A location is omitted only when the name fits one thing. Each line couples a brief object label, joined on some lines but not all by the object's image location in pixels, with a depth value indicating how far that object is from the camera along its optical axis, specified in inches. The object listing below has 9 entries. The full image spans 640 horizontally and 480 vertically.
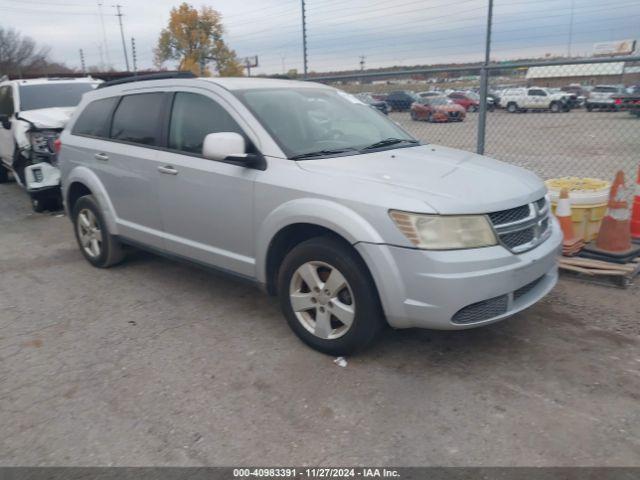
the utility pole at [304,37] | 327.0
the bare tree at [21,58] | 2018.8
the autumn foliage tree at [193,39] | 2047.2
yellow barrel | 196.4
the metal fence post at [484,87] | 230.8
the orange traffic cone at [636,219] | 204.6
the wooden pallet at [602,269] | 176.6
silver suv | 119.3
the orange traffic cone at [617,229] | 189.2
